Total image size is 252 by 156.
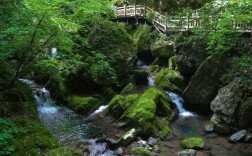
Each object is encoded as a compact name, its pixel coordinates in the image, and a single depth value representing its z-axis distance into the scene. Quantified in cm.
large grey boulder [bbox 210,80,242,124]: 1433
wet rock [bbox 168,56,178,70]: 2224
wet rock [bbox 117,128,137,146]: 1312
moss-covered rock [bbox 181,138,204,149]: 1288
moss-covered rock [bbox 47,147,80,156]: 749
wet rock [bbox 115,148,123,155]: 1236
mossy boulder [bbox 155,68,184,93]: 1972
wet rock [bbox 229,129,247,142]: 1351
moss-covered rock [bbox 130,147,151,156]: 1229
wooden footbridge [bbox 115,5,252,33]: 1620
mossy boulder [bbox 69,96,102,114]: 1753
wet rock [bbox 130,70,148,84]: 2227
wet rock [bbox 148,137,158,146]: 1329
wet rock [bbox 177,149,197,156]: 1223
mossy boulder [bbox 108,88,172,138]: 1423
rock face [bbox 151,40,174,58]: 2431
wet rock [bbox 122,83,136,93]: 1952
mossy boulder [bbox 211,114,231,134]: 1444
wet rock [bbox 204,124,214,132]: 1495
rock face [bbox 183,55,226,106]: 1677
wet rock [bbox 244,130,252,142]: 1330
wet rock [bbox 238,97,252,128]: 1381
